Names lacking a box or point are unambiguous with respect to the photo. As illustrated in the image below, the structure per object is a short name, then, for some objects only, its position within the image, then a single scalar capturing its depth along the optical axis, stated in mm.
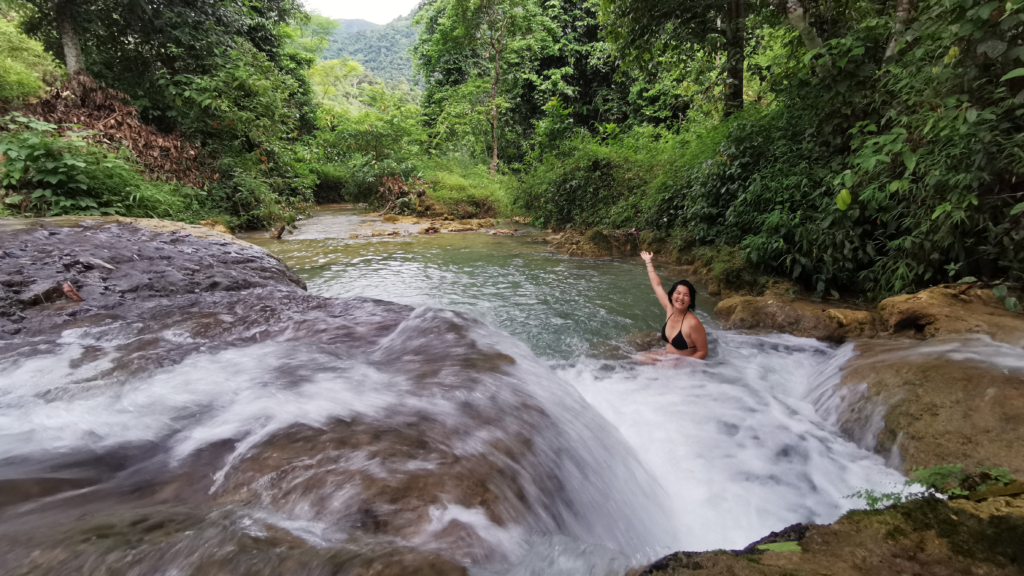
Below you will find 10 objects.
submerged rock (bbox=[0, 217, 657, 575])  1533
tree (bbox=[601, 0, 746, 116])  8094
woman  4461
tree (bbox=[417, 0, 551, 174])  17453
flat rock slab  3885
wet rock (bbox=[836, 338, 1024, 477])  2385
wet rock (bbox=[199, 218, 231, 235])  8852
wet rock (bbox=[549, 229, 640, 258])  9414
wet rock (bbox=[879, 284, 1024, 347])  3449
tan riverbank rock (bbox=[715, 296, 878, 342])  4477
